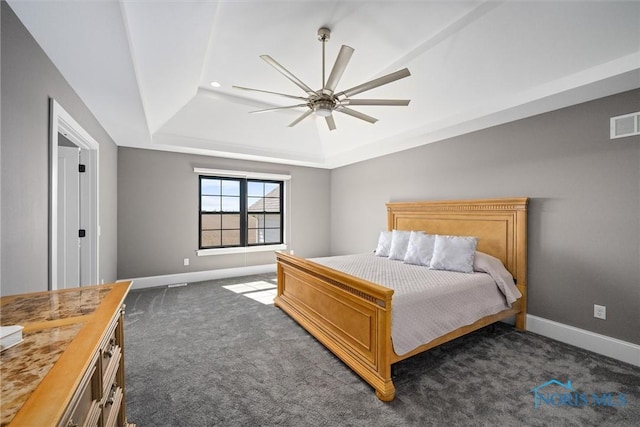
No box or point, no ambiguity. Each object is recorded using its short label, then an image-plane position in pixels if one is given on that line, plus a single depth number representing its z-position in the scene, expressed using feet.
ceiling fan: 6.49
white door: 9.55
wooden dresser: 1.96
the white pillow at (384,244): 12.75
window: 16.90
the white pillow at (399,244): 11.81
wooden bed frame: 6.45
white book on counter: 2.58
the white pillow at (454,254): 9.45
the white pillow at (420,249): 10.66
